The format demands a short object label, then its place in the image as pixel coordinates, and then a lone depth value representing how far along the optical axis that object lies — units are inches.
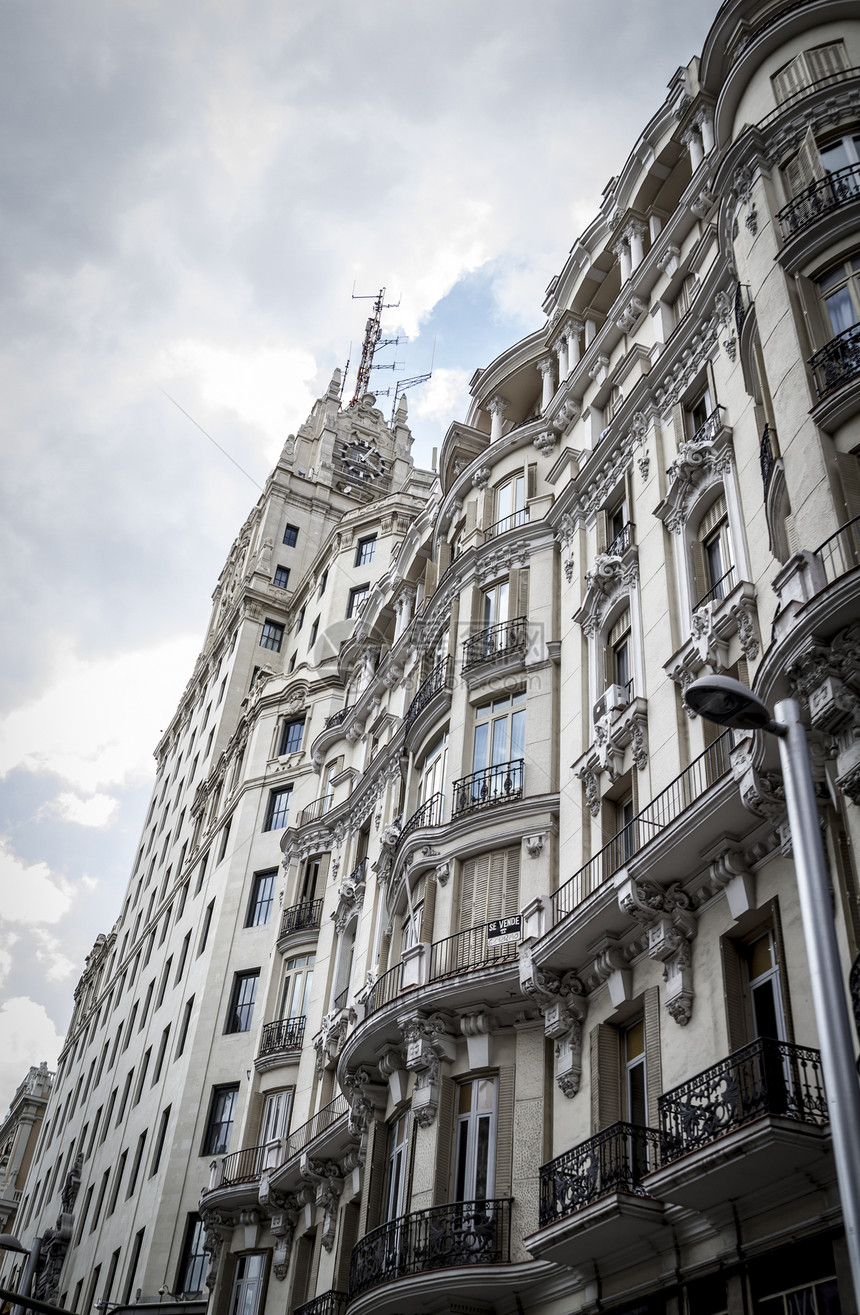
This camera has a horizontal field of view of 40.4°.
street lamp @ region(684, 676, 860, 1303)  329.4
